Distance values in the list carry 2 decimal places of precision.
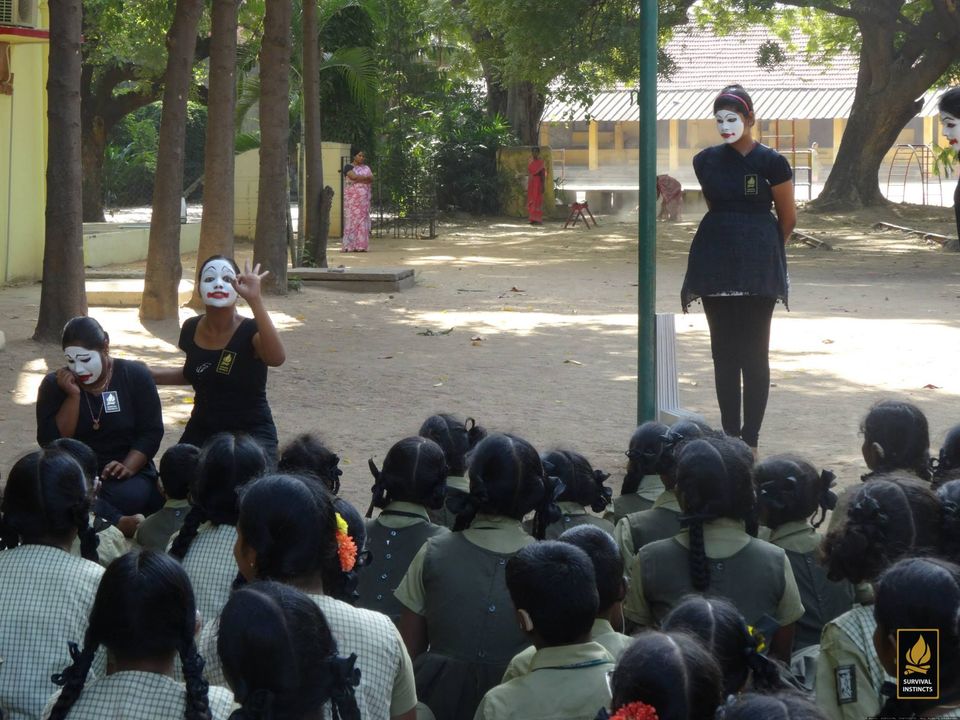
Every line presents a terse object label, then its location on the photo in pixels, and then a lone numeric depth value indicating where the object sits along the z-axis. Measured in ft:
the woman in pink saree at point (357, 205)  75.05
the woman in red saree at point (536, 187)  97.09
